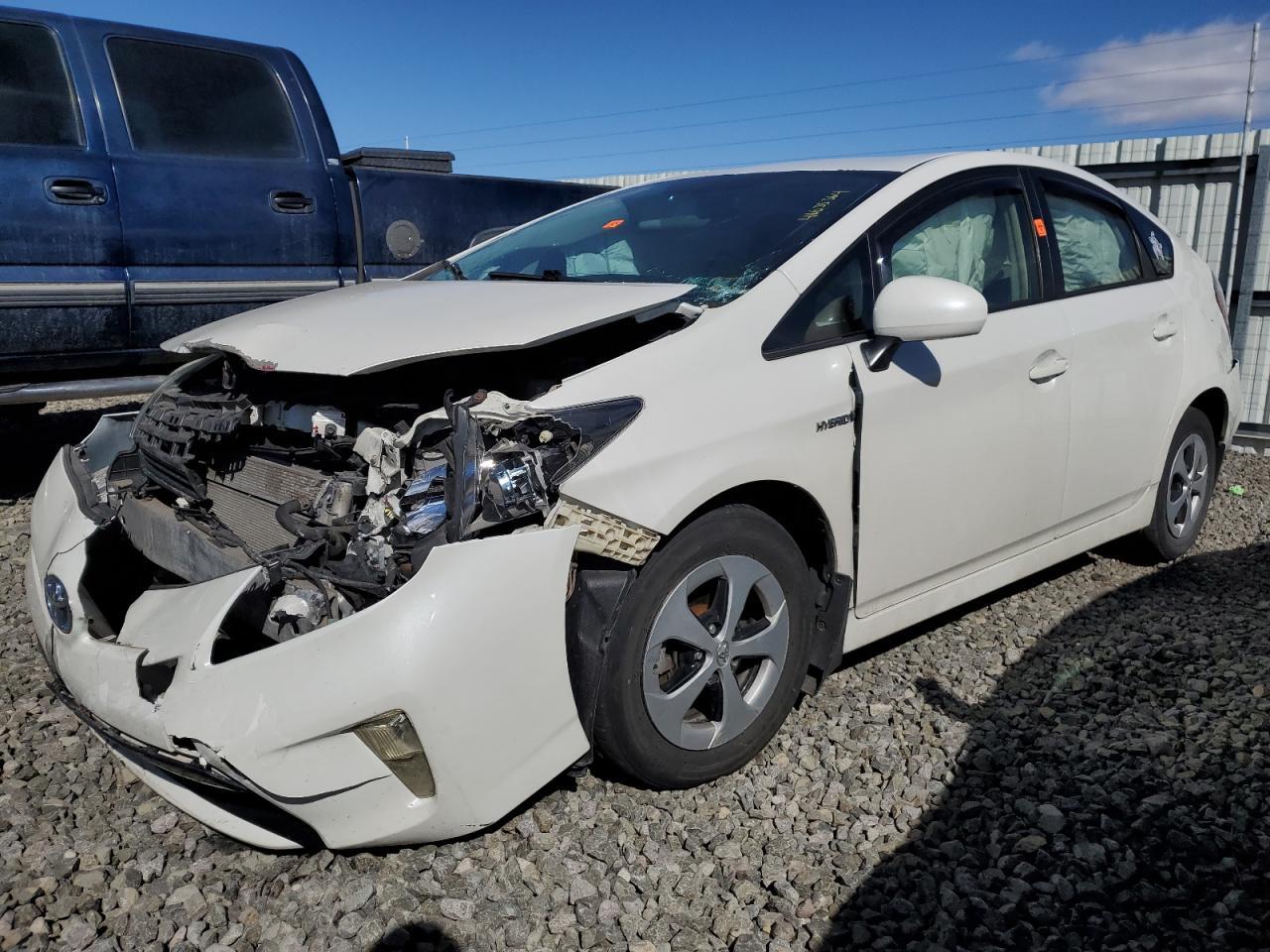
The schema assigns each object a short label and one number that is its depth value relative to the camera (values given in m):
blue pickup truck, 4.69
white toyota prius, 2.10
